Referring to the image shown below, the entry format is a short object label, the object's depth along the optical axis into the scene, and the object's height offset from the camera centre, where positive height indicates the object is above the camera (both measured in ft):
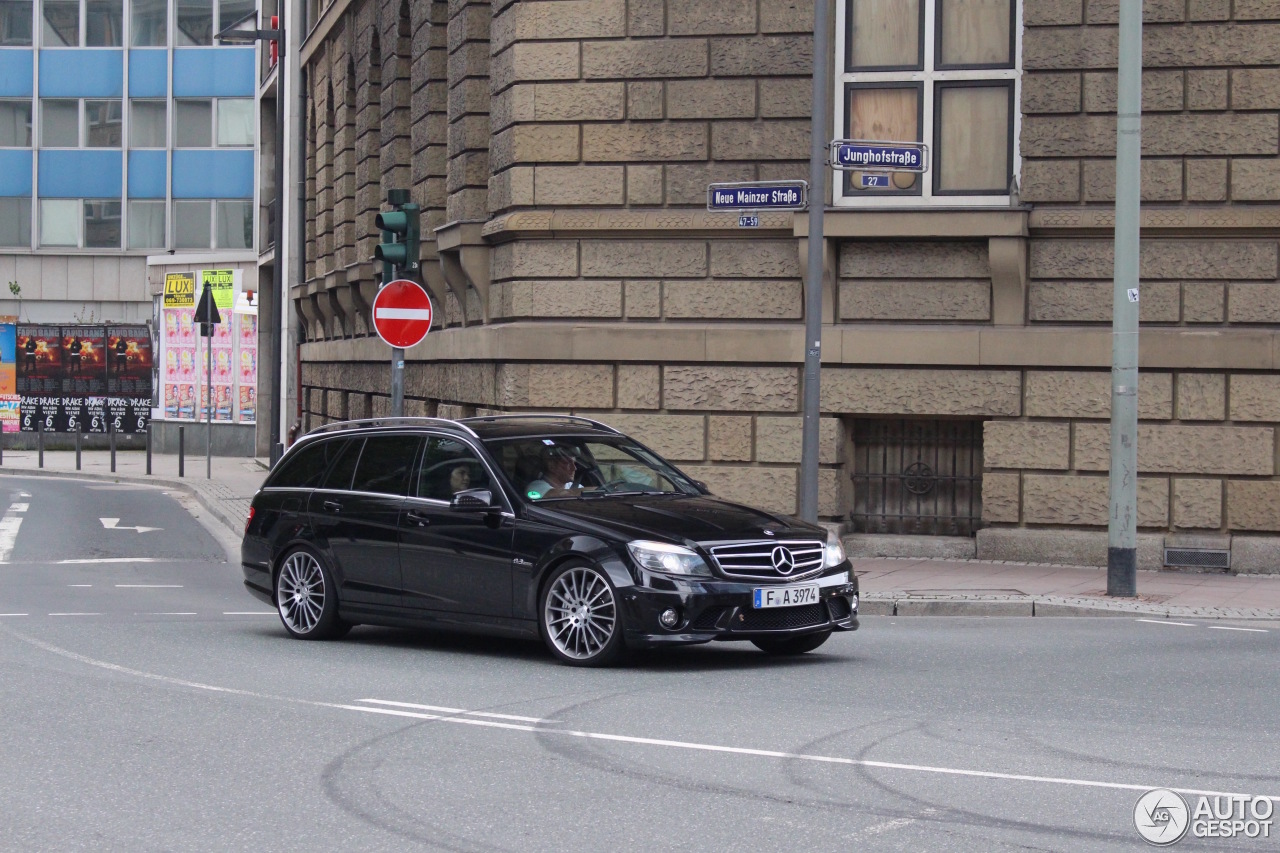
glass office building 169.78 +22.88
